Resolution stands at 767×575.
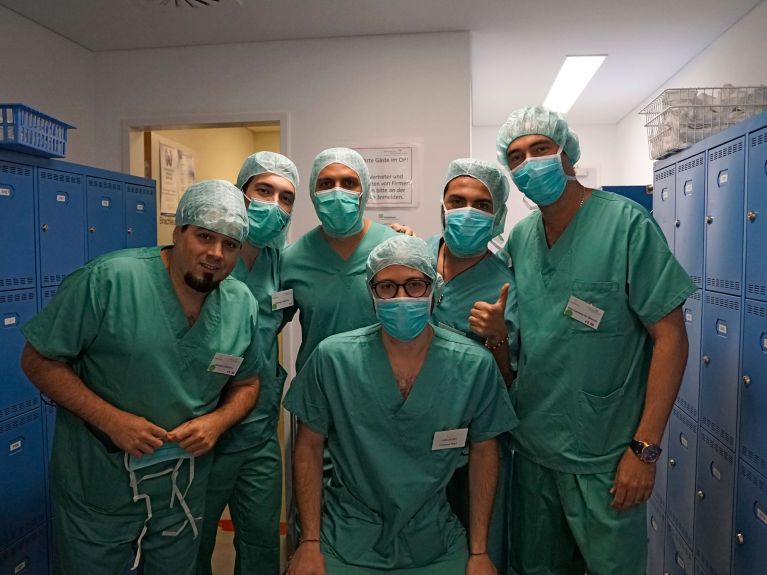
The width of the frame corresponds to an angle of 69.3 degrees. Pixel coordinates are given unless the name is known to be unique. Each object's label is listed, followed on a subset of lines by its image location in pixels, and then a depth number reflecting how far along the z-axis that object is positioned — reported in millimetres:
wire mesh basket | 2494
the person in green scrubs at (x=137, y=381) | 1521
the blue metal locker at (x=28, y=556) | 2291
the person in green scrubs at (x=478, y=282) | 1853
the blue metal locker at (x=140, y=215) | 3174
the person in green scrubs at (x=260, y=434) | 2039
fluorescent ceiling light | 4008
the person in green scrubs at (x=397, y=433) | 1619
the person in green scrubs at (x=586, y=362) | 1604
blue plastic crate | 2182
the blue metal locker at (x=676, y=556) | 2469
